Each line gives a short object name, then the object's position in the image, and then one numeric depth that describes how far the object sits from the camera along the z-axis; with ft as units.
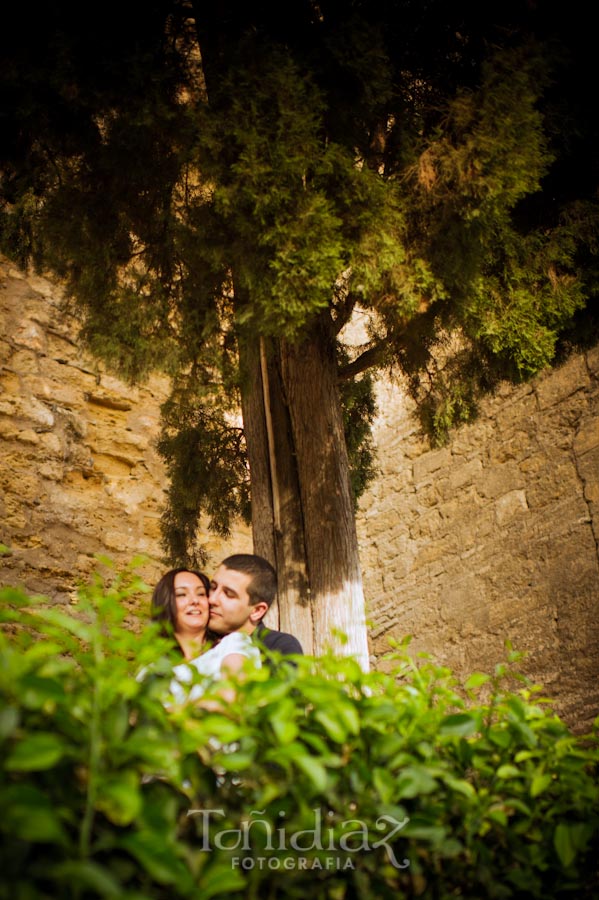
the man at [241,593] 10.40
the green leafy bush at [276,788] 3.77
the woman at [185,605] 10.05
